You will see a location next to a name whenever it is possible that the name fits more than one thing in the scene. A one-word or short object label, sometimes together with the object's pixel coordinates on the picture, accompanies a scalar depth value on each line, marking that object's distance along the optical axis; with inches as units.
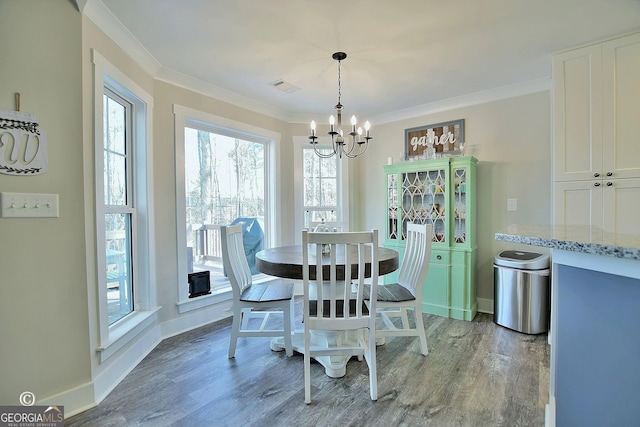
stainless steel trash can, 101.3
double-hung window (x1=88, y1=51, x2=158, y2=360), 71.1
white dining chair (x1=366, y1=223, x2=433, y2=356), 85.9
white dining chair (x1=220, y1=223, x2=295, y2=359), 85.0
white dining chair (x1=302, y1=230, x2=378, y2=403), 64.7
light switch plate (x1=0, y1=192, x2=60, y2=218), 56.8
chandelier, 86.8
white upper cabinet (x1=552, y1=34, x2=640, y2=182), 79.6
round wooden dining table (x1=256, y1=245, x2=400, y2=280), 73.2
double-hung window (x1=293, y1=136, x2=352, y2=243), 149.0
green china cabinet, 117.8
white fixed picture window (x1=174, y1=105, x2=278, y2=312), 109.1
